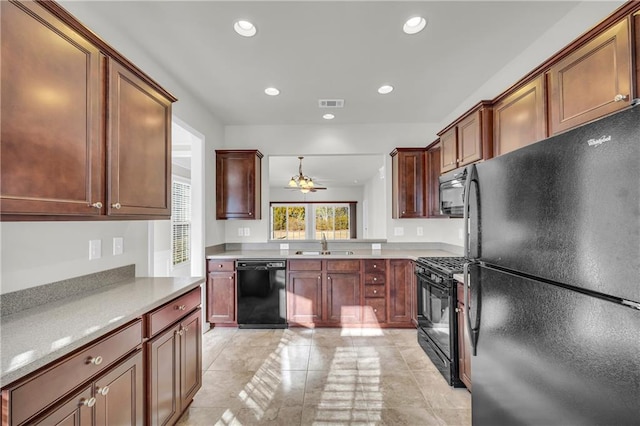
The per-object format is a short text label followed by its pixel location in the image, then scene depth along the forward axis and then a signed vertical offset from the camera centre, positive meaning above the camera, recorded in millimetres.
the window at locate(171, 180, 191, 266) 4871 -89
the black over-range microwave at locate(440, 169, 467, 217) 2287 +211
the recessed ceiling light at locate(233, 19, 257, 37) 2036 +1381
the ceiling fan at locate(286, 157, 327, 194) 6480 +810
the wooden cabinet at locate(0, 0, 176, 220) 1104 +462
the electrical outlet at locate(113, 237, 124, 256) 2035 -190
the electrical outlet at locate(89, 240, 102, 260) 1842 -195
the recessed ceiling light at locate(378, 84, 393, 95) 3055 +1388
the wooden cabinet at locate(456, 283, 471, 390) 2189 -1014
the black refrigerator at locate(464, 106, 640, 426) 792 -215
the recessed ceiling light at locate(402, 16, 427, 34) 2002 +1377
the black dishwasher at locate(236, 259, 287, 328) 3625 -941
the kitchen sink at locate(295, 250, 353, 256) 3842 -485
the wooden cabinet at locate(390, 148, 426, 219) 3881 +497
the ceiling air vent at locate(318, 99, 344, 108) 3369 +1369
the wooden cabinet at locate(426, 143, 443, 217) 3646 +496
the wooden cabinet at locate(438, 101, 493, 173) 2326 +716
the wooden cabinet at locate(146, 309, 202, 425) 1585 -937
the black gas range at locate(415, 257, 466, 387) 2357 -860
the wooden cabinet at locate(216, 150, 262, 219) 3965 +477
